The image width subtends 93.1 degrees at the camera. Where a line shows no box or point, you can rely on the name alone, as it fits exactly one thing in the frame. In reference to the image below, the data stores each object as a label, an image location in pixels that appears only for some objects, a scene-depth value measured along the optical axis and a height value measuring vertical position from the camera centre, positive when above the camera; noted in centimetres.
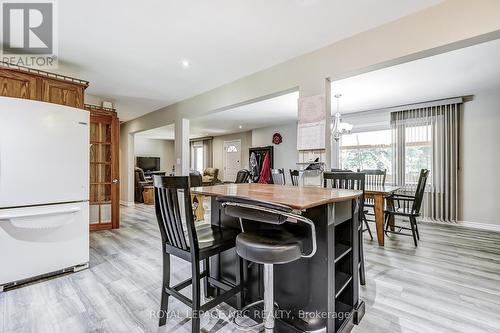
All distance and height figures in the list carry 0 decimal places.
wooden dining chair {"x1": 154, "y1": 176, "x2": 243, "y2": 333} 140 -48
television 960 +18
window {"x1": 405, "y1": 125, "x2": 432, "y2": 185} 488 +33
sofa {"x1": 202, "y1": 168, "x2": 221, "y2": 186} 953 -37
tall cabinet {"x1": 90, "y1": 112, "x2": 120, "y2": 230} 414 -8
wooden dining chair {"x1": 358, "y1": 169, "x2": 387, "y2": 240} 486 -30
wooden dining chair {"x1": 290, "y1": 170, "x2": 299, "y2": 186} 335 -14
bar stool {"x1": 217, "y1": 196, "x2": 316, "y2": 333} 113 -39
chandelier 425 +73
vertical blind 460 +30
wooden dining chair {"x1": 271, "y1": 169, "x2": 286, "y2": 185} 300 -14
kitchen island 139 -72
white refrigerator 210 -21
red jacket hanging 758 -13
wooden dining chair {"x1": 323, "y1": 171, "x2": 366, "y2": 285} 218 -17
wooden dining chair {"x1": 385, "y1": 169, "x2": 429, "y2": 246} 333 -59
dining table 324 -54
